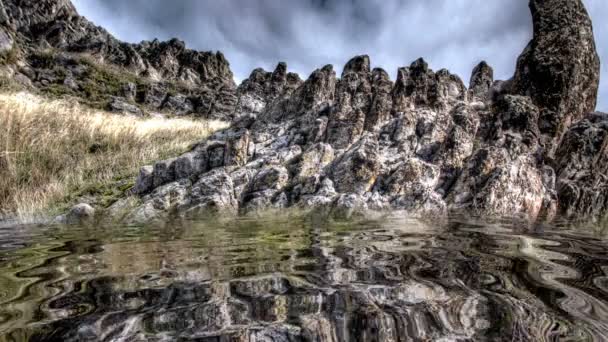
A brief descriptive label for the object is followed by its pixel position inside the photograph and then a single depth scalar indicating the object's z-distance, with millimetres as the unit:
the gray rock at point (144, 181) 6656
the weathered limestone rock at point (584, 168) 5378
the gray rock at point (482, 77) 15769
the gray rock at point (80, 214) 5203
